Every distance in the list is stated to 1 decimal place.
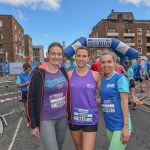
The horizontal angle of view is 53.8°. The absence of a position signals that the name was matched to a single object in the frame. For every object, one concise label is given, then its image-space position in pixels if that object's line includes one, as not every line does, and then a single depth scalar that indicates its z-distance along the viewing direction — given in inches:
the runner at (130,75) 233.2
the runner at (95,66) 231.0
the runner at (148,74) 308.5
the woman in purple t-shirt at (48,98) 71.6
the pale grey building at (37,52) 2824.8
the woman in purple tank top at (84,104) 74.8
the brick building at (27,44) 2221.3
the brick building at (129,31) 1645.2
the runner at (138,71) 318.4
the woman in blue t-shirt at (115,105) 70.0
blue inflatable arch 275.2
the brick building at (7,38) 1460.5
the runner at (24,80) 168.4
